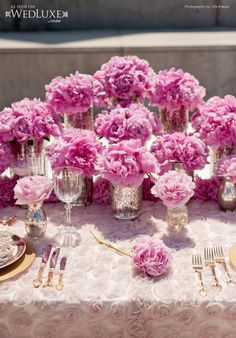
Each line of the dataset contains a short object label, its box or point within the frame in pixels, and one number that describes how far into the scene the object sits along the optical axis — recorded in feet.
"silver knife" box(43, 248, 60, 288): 3.89
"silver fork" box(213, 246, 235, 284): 3.90
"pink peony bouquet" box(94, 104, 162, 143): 4.91
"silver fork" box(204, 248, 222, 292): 3.84
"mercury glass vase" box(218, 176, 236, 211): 5.05
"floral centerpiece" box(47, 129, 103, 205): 4.74
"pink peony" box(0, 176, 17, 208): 5.24
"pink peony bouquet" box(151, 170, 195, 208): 4.46
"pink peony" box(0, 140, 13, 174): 5.08
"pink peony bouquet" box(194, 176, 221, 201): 5.32
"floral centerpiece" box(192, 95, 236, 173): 5.06
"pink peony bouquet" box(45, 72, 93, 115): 5.24
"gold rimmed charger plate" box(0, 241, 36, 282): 3.96
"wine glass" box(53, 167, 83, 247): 4.57
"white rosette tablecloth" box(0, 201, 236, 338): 3.73
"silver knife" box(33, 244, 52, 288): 3.89
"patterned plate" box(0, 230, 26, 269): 4.06
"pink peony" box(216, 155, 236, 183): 4.89
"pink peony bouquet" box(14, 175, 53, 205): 4.45
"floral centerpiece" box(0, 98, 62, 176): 5.07
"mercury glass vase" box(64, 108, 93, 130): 5.57
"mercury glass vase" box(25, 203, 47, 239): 4.57
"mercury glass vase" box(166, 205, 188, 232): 4.66
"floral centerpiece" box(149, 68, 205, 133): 5.36
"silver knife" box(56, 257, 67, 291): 3.84
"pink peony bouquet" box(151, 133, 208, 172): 4.97
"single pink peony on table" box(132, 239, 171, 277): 3.92
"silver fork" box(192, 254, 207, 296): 3.78
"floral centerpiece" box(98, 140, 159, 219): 4.50
